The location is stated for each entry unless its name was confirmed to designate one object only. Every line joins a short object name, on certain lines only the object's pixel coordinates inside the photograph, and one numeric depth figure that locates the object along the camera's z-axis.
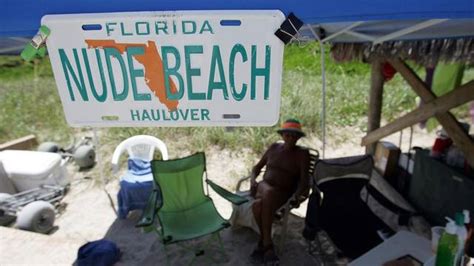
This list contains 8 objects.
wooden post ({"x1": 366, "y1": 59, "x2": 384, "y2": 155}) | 5.20
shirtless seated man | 3.63
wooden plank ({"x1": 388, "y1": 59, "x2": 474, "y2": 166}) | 3.47
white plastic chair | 5.20
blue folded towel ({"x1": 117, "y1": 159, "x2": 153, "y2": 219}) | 4.44
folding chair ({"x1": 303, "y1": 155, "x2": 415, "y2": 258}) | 3.32
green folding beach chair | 3.59
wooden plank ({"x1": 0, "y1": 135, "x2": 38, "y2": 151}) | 5.95
